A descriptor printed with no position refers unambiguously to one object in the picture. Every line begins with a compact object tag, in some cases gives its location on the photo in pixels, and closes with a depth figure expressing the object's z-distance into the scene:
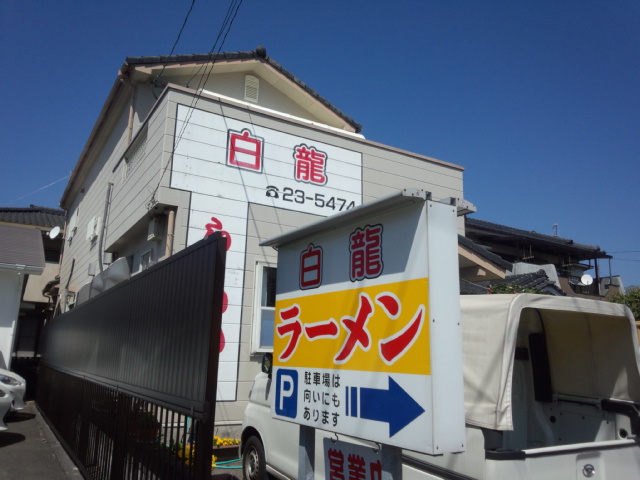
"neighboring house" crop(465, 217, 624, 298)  20.45
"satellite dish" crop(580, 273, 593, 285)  17.25
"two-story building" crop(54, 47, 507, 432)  8.05
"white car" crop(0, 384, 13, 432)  8.16
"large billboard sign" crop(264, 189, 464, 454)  2.27
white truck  3.21
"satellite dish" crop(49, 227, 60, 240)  19.55
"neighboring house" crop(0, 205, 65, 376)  12.91
